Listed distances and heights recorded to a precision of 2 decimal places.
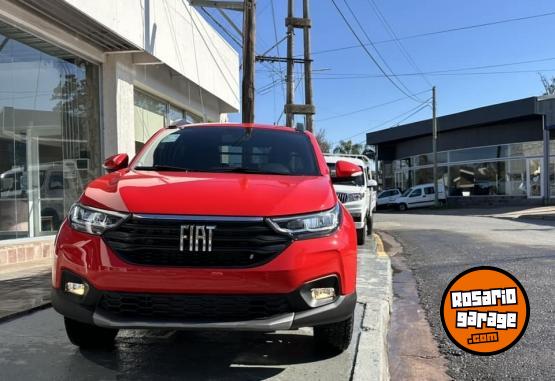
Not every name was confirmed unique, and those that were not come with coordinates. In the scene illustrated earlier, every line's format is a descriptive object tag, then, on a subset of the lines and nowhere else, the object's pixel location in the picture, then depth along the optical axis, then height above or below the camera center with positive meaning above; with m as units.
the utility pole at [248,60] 11.50 +2.68
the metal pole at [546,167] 29.84 +0.87
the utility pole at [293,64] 21.23 +4.82
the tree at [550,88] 63.17 +10.96
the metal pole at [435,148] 35.22 +2.37
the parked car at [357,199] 11.03 -0.27
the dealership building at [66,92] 8.46 +1.77
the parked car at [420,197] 36.56 -0.83
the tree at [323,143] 71.04 +5.68
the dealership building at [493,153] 30.20 +1.95
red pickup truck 3.32 -0.44
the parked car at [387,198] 37.25 -0.86
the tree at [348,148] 88.12 +6.17
